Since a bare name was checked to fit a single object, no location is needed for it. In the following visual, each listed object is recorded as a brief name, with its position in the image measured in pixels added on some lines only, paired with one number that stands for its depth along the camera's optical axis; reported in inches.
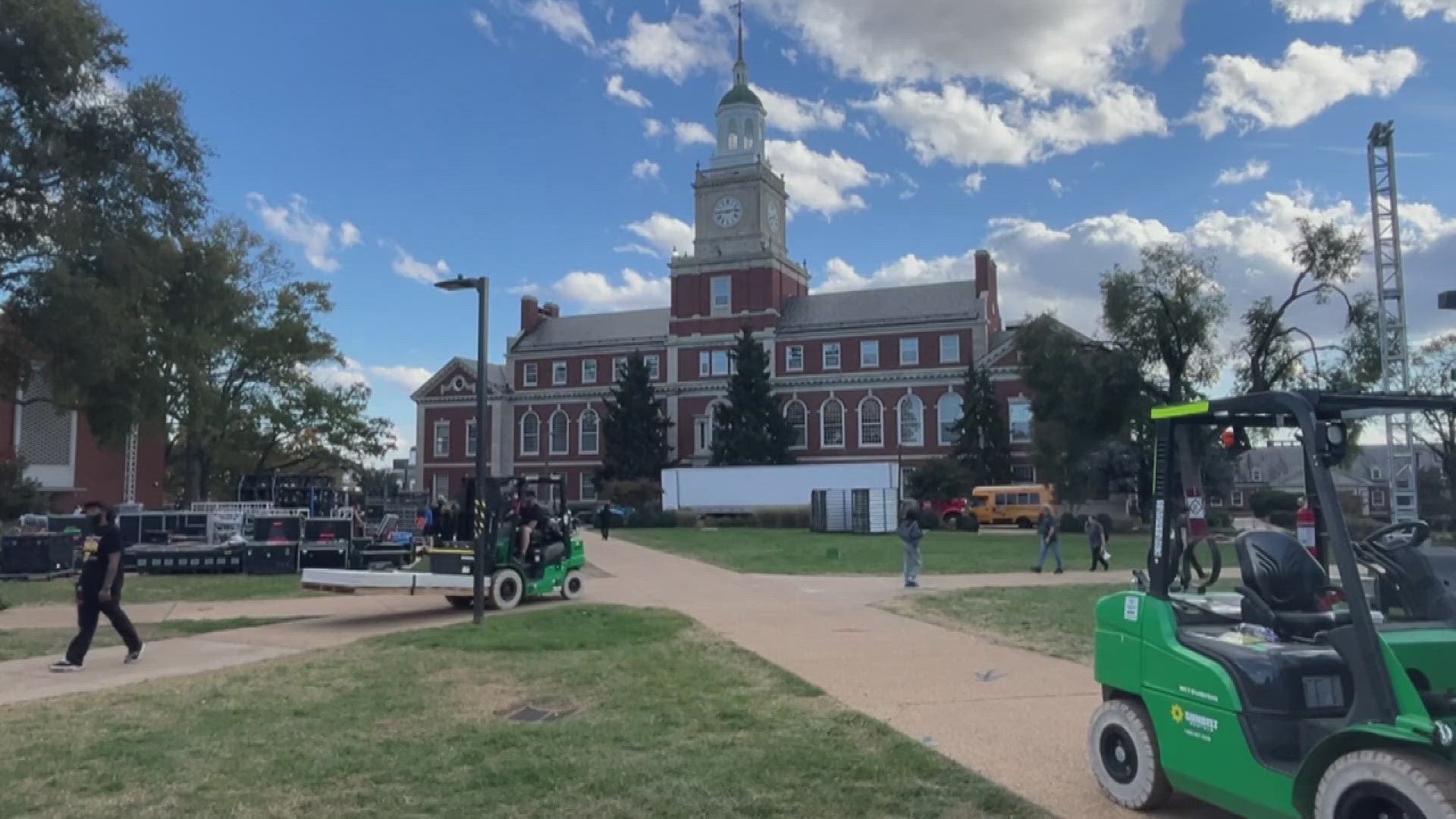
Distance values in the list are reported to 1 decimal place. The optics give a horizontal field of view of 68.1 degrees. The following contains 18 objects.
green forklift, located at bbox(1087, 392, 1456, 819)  179.2
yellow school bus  2239.2
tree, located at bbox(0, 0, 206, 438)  800.3
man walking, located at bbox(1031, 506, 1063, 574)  1001.0
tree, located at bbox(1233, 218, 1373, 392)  1624.0
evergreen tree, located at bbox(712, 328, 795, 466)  2792.8
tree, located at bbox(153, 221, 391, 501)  1664.6
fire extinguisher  220.8
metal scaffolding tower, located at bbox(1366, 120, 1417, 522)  1106.7
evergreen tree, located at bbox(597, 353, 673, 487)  2925.7
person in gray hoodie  838.5
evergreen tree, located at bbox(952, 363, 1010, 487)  2598.4
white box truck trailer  2235.5
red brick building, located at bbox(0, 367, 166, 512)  1528.1
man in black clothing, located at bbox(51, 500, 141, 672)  452.8
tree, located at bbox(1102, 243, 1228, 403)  1782.7
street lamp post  577.3
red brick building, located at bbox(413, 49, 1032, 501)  2859.3
